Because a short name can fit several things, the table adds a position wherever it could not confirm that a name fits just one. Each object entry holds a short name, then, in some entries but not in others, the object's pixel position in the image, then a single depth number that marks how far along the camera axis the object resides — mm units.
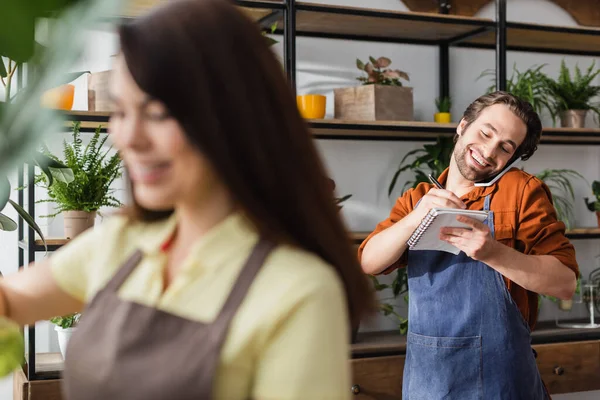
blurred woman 583
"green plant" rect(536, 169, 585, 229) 3572
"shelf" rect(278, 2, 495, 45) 2973
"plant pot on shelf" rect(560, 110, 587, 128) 3406
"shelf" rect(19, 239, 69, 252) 2633
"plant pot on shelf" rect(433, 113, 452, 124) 3221
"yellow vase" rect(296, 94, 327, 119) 2988
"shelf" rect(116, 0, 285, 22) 2734
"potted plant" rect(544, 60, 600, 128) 3410
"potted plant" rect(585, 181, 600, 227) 3582
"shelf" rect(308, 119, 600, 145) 2945
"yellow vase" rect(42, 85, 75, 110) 2498
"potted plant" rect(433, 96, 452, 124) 3225
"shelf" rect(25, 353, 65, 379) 2609
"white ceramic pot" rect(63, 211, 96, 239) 2639
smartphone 1996
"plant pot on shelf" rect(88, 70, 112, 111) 2691
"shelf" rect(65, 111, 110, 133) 2592
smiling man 1903
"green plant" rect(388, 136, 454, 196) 3277
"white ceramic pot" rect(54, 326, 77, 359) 2606
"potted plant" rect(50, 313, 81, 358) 2615
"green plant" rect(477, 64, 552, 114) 3346
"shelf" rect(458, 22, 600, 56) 3293
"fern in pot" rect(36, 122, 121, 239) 2637
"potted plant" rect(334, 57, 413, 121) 3018
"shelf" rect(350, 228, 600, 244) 3338
